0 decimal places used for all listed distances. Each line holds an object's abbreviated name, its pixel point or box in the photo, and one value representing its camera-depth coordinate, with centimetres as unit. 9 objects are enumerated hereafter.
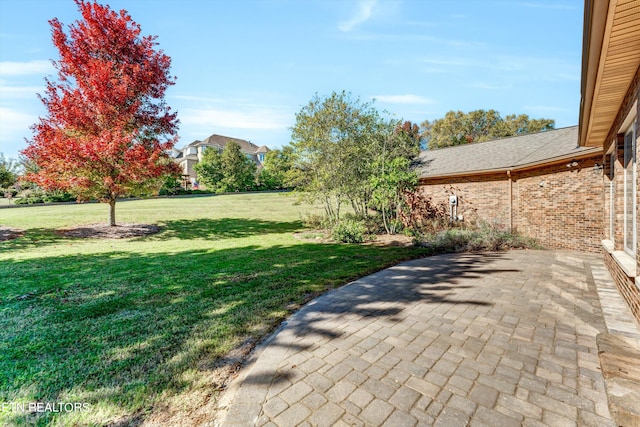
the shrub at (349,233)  1030
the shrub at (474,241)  891
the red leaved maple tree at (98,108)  1041
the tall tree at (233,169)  3400
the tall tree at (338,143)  1187
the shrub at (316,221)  1356
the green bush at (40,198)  2478
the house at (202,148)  5212
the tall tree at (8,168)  1955
